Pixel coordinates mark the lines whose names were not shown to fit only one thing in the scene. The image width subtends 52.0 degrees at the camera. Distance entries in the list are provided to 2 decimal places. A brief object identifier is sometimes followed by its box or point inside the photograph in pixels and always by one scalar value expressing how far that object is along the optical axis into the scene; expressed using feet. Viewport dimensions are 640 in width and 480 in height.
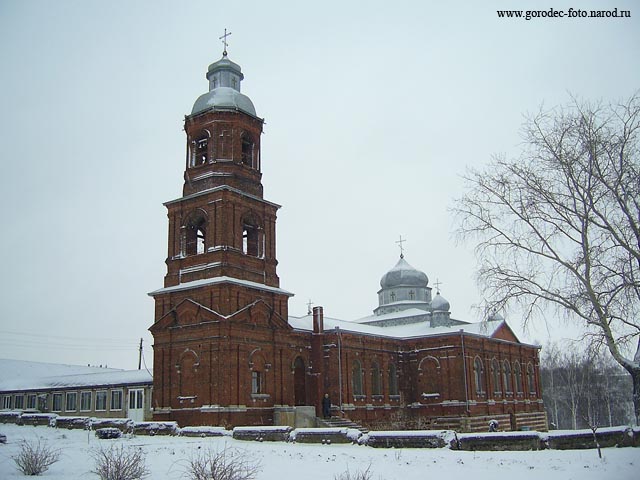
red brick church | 108.88
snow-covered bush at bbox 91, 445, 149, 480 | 42.50
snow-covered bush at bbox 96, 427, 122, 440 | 84.48
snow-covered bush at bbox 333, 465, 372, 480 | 39.43
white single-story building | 138.92
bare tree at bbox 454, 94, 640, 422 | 60.18
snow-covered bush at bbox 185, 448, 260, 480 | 39.68
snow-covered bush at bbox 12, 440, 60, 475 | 47.73
